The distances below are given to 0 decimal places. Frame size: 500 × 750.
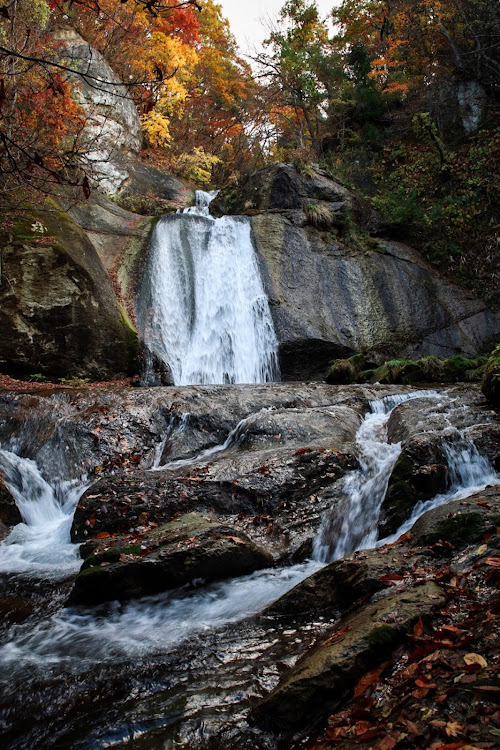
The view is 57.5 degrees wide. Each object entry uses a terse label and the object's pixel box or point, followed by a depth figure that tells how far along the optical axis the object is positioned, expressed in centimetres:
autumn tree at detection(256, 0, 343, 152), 1842
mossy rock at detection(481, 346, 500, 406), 679
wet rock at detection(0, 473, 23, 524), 585
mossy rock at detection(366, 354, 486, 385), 1065
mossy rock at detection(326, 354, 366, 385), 1134
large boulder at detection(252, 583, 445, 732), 224
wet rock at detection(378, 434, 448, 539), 481
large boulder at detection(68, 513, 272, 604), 404
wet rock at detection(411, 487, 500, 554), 337
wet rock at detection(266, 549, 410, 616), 327
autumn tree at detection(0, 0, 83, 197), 863
